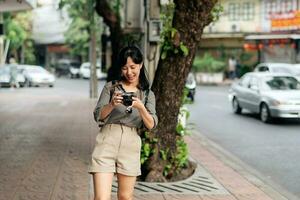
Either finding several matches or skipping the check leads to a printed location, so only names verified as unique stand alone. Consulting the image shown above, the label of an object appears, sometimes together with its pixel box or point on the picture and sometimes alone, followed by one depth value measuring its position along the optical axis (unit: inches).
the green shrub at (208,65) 1581.0
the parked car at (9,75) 1318.9
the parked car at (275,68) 1043.3
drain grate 285.3
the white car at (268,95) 618.8
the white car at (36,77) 1446.9
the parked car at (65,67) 2172.2
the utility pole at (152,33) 451.2
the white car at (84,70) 1963.6
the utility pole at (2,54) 1929.1
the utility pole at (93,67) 937.5
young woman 177.3
